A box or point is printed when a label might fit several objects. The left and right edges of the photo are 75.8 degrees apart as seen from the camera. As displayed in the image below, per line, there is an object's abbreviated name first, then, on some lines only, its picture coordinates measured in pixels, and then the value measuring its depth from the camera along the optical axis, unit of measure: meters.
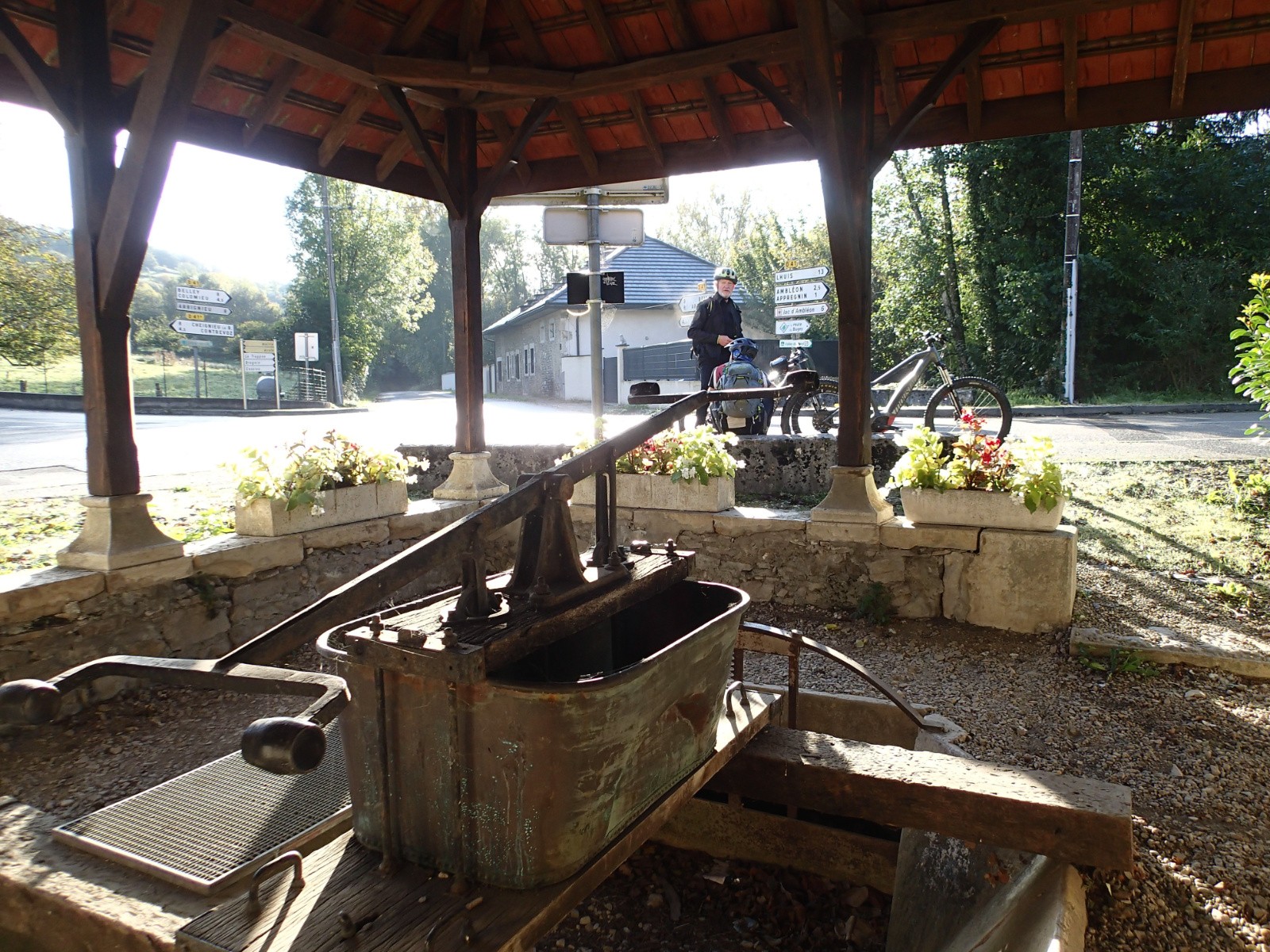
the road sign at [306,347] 25.12
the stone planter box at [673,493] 5.50
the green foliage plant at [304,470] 4.92
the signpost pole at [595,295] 6.68
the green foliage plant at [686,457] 5.46
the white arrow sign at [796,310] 9.75
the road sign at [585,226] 6.85
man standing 8.77
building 27.61
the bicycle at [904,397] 8.09
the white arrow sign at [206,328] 22.77
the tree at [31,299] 19.97
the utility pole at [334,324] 24.89
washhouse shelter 4.02
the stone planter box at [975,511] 4.53
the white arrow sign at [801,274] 9.41
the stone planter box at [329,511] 4.89
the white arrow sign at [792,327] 9.95
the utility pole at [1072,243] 16.61
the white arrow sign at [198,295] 21.94
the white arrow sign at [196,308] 22.19
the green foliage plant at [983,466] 4.46
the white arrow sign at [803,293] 9.67
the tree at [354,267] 33.53
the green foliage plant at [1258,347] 5.77
